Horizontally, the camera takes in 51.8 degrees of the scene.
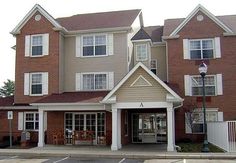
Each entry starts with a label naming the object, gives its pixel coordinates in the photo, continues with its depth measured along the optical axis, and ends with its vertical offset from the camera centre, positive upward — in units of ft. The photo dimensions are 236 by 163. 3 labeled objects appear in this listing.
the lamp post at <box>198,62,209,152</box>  48.57 +6.17
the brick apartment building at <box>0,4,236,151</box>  62.01 +7.76
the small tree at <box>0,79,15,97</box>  181.56 +9.19
